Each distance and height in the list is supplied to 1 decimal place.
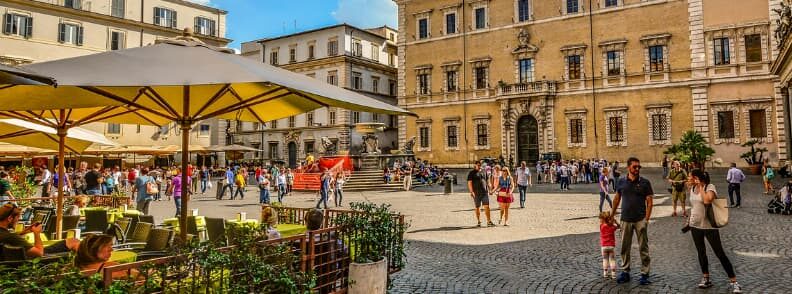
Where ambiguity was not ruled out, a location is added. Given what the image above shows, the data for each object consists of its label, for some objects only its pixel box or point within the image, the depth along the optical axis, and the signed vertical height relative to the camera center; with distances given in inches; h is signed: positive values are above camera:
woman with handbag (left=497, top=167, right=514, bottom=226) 482.9 -24.5
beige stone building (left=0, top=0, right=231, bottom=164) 1318.9 +424.7
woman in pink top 649.9 -24.0
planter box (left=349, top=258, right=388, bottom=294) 201.2 -46.2
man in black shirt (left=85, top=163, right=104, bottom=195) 584.6 -16.0
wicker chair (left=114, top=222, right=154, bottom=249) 283.4 -38.6
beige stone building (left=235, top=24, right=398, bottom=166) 1855.3 +360.7
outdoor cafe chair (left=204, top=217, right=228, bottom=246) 277.1 -34.3
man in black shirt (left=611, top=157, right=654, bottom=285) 262.7 -25.7
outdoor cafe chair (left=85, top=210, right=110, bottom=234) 325.2 -35.4
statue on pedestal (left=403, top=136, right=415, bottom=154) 1258.8 +54.4
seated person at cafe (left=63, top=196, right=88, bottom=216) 365.1 -29.9
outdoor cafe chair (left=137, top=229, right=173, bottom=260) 240.5 -36.5
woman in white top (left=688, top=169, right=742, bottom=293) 239.1 -32.0
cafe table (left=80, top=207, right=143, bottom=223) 352.8 -34.0
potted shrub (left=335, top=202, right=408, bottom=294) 201.9 -33.8
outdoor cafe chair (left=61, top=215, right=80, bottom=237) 319.0 -35.1
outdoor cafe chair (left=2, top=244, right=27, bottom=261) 185.3 -32.3
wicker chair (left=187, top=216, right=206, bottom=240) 307.3 -36.3
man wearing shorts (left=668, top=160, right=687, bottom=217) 519.8 -17.8
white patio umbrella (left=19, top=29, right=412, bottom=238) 148.9 +32.5
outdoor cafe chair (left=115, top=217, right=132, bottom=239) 316.9 -35.9
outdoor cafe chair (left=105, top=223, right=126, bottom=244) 287.9 -38.4
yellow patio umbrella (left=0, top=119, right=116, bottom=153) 310.7 +23.6
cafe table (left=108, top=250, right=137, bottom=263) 207.1 -38.8
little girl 271.0 -41.7
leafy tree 1001.5 +32.3
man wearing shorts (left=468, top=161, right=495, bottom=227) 474.6 -21.2
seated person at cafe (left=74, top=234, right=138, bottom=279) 162.9 -28.2
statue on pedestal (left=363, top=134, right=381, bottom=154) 1173.7 +54.4
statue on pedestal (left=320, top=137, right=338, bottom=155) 1325.0 +60.6
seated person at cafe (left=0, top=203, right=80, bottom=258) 199.9 -29.3
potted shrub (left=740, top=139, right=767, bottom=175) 1061.8 +19.1
